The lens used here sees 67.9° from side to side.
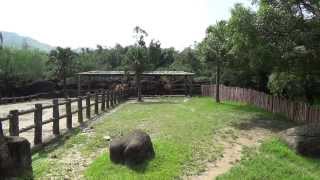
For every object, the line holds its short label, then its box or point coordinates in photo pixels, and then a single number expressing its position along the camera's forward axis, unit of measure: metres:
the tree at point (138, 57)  17.70
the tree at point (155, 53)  27.29
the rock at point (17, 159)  3.94
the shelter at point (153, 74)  20.60
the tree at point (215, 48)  13.84
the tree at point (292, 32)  8.82
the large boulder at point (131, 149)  4.78
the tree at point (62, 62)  23.15
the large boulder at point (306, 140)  5.75
